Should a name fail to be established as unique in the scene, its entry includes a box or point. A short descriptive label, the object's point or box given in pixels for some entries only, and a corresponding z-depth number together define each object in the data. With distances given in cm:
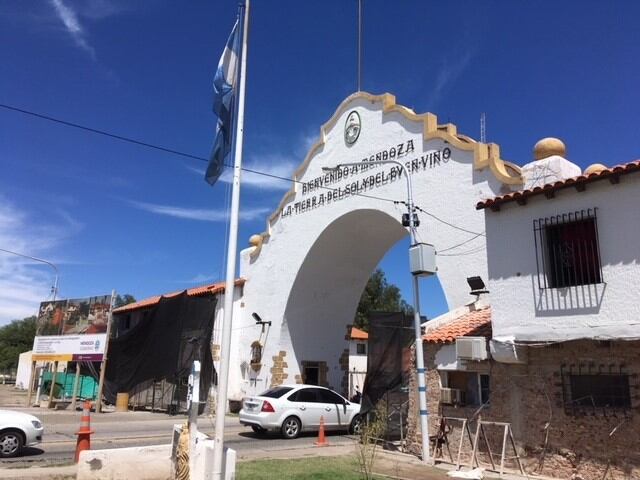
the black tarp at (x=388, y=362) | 1520
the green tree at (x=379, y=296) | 4784
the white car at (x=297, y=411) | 1546
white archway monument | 1556
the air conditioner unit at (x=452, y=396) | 1220
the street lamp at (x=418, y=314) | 1169
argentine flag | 899
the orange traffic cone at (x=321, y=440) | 1418
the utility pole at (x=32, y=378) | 2658
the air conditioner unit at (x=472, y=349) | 1112
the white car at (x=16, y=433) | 1125
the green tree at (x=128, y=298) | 6784
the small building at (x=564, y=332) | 932
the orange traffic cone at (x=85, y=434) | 974
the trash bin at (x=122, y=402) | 2516
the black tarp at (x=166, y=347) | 2381
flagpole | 742
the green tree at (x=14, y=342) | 6556
